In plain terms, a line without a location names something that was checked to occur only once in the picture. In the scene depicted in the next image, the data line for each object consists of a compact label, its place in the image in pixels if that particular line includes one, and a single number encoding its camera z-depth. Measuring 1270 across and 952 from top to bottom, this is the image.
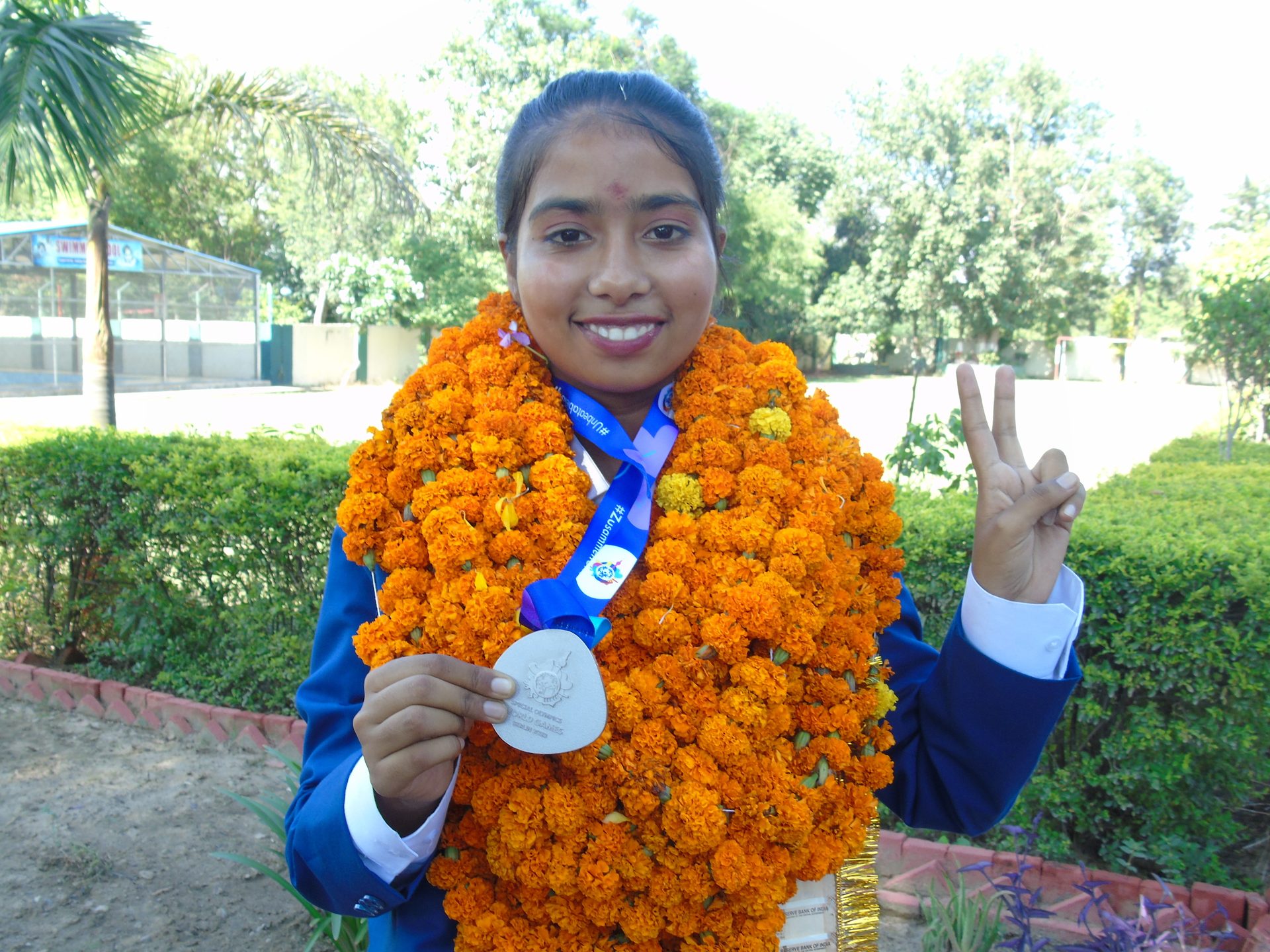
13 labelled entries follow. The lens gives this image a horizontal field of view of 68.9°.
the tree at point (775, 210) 30.66
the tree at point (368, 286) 29.23
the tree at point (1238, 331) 8.71
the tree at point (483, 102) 26.27
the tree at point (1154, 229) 50.56
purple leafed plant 2.47
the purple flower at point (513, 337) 1.66
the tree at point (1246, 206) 58.06
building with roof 20.73
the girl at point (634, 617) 1.32
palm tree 6.29
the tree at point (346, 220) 29.55
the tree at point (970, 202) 39.53
